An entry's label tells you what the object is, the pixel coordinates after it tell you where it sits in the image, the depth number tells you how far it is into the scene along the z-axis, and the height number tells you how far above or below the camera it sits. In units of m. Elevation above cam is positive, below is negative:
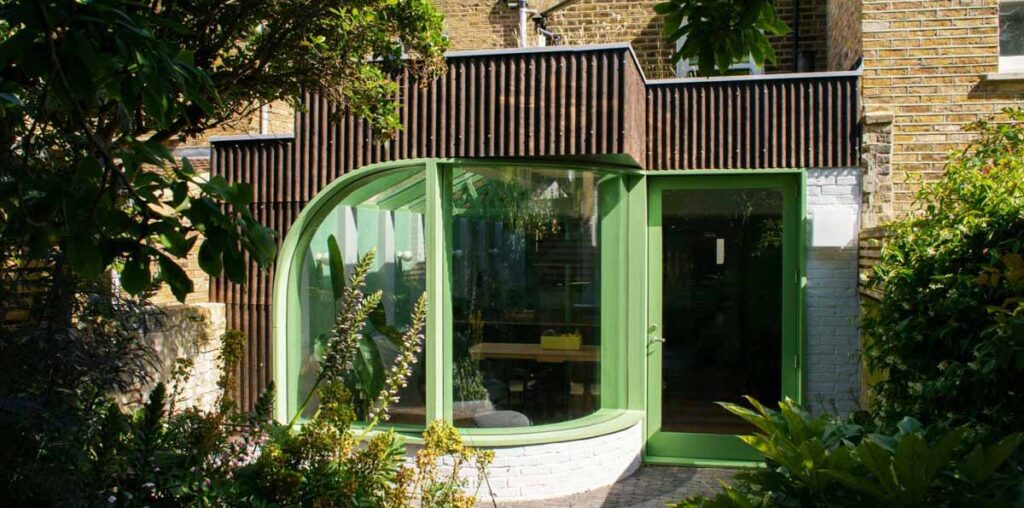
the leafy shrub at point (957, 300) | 3.44 -0.16
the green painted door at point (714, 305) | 7.76 -0.35
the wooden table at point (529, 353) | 7.16 -0.71
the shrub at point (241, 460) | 3.46 -0.78
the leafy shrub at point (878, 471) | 2.01 -0.48
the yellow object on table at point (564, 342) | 7.33 -0.63
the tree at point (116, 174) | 2.09 +0.23
